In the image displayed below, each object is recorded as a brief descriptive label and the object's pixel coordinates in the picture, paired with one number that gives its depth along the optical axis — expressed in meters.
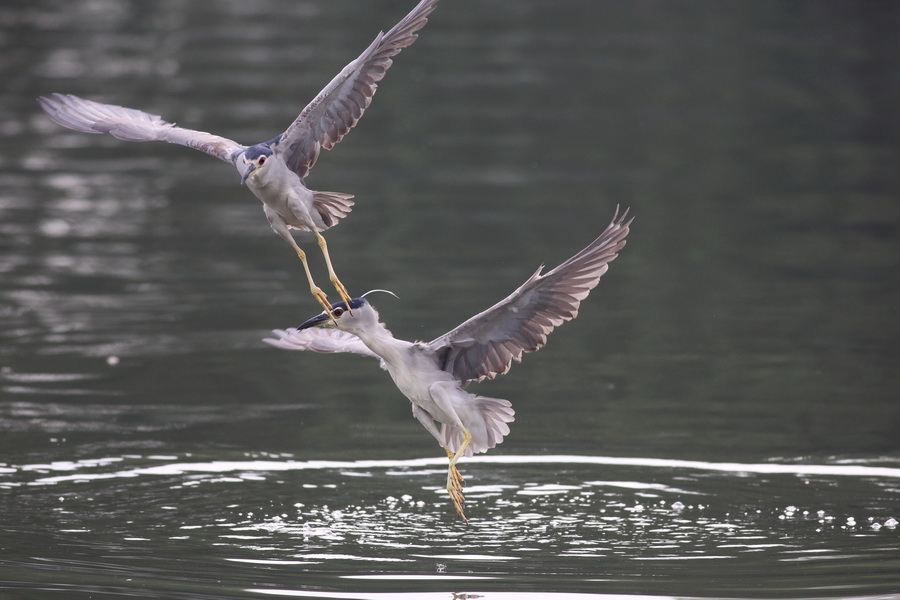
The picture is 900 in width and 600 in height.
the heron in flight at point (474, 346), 16.86
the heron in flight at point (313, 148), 17.80
